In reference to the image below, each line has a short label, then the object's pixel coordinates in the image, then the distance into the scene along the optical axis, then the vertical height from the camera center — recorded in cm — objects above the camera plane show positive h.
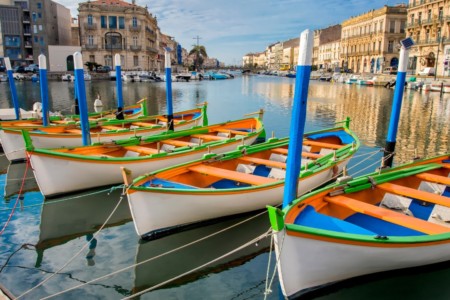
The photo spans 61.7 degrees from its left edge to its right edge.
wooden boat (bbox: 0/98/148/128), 1735 -253
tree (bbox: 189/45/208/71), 13038 +631
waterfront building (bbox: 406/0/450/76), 5953 +684
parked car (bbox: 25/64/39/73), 7393 +4
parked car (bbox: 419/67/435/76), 6172 +59
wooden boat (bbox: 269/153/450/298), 559 -262
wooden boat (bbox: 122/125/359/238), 802 -270
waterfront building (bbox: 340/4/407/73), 7938 +809
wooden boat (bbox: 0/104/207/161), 1440 -262
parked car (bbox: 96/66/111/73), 7944 +10
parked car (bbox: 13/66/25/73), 7356 -36
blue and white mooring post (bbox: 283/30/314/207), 629 -74
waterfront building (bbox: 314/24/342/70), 11612 +916
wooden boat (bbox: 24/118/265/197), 1051 -268
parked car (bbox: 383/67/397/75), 7581 +91
